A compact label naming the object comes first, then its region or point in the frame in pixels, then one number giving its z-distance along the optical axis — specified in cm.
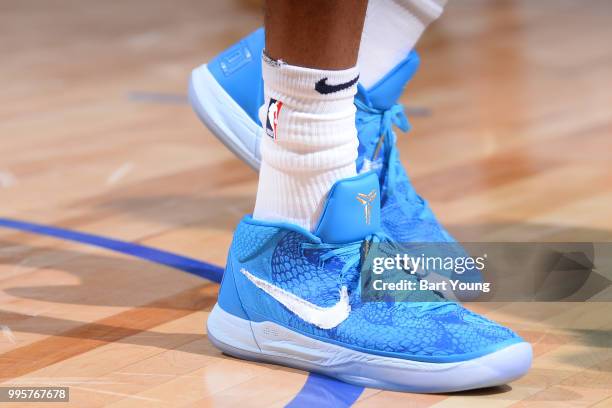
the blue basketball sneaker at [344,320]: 240
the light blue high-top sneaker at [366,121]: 269
